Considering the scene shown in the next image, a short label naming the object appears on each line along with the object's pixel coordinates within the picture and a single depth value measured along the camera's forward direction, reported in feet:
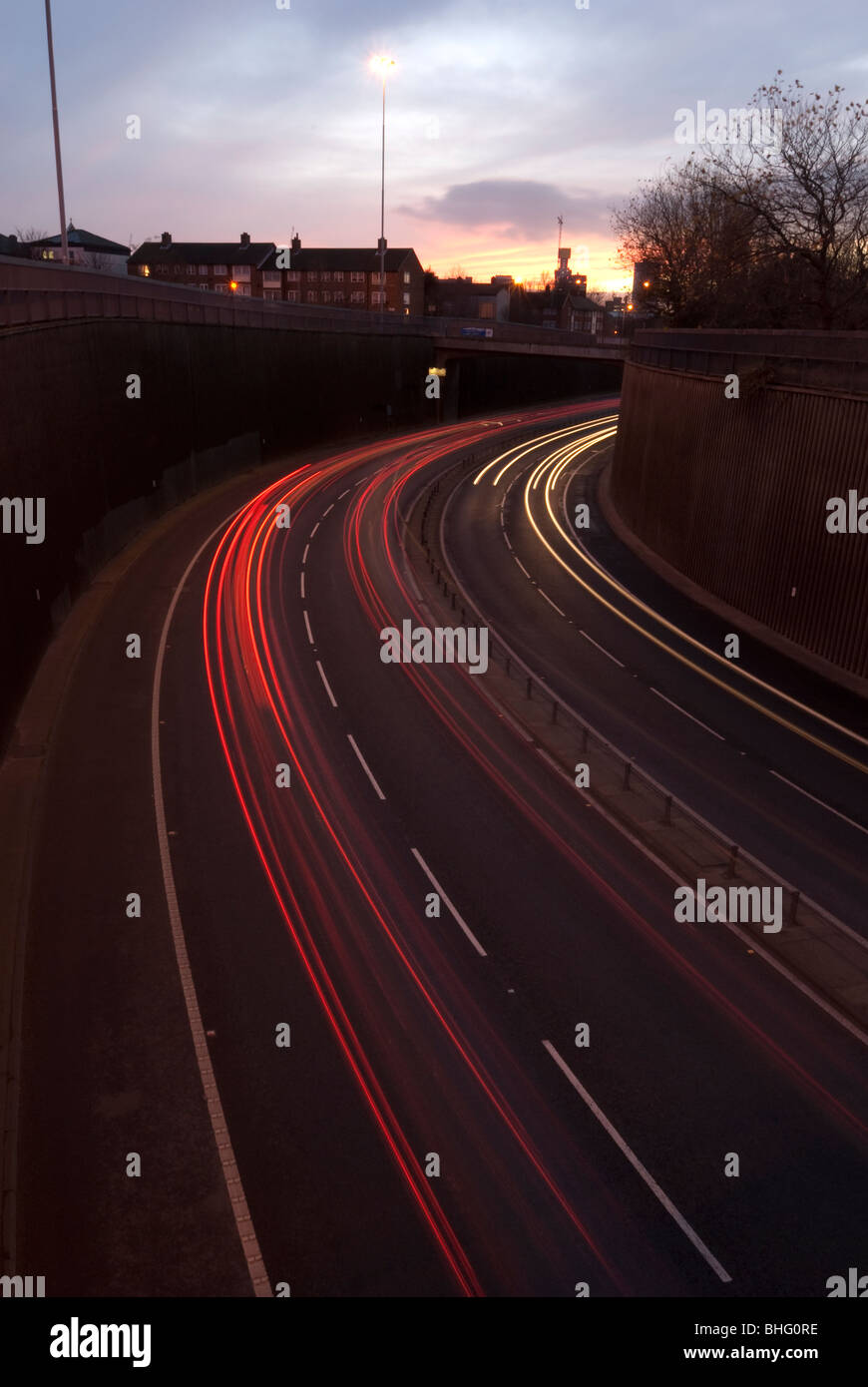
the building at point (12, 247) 249.79
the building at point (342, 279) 431.43
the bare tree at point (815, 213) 135.44
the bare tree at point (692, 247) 163.12
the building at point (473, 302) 509.35
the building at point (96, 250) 401.66
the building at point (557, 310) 561.84
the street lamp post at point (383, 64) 200.64
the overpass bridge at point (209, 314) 86.02
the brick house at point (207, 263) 441.68
